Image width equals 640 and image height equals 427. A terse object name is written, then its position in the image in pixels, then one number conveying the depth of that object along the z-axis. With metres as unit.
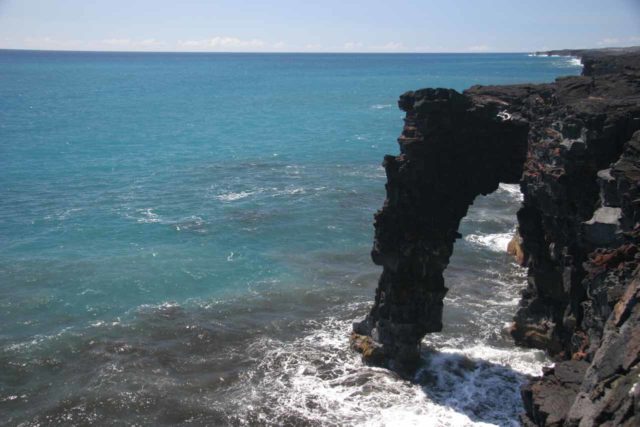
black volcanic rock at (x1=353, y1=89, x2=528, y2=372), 34.69
